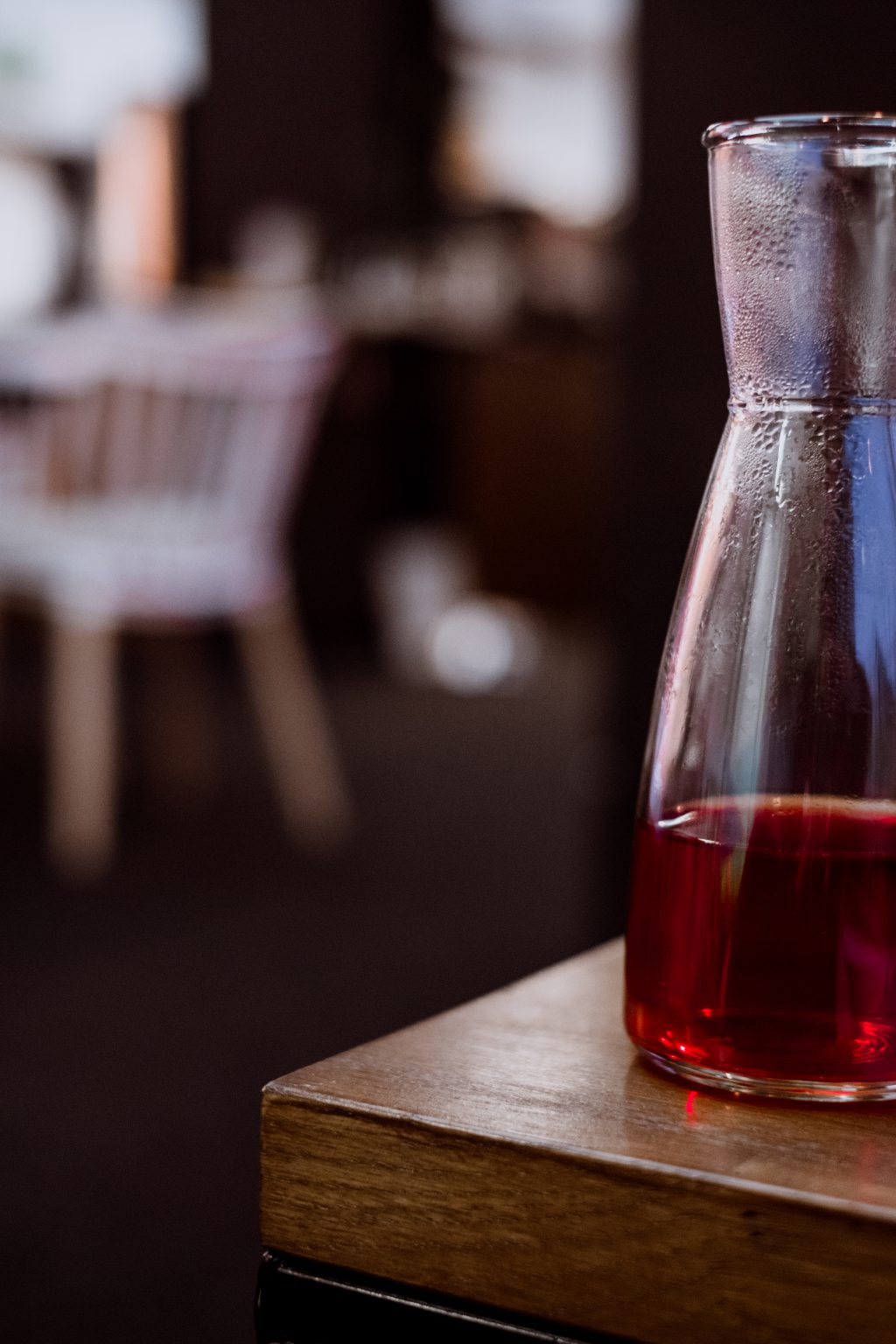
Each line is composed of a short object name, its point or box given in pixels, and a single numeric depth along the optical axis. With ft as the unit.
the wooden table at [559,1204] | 1.98
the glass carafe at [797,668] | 2.10
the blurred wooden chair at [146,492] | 11.38
